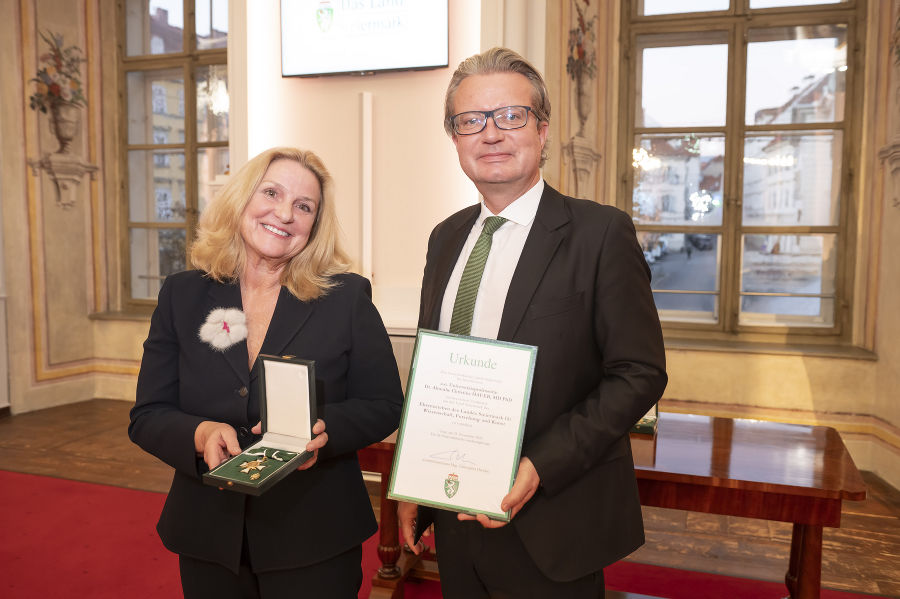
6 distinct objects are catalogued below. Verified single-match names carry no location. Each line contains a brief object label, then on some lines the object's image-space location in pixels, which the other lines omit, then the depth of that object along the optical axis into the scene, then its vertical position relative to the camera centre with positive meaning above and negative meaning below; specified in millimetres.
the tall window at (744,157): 4906 +759
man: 1200 -169
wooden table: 1817 -643
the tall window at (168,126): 6207 +1192
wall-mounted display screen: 3939 +1330
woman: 1367 -290
